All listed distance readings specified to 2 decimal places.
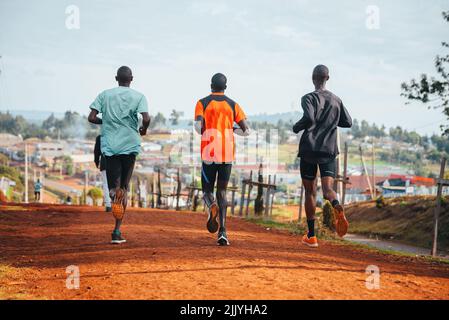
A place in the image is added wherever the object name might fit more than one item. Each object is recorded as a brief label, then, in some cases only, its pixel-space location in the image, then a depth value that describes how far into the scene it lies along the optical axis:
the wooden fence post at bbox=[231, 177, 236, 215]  29.26
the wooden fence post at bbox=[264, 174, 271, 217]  25.86
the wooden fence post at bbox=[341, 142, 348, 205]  24.91
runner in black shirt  8.81
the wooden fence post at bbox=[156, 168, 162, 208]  44.94
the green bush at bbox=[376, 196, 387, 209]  36.23
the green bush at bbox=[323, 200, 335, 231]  19.73
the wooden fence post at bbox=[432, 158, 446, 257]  18.00
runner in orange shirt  8.75
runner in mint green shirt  8.82
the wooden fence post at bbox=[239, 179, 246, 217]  26.23
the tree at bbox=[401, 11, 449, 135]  23.14
